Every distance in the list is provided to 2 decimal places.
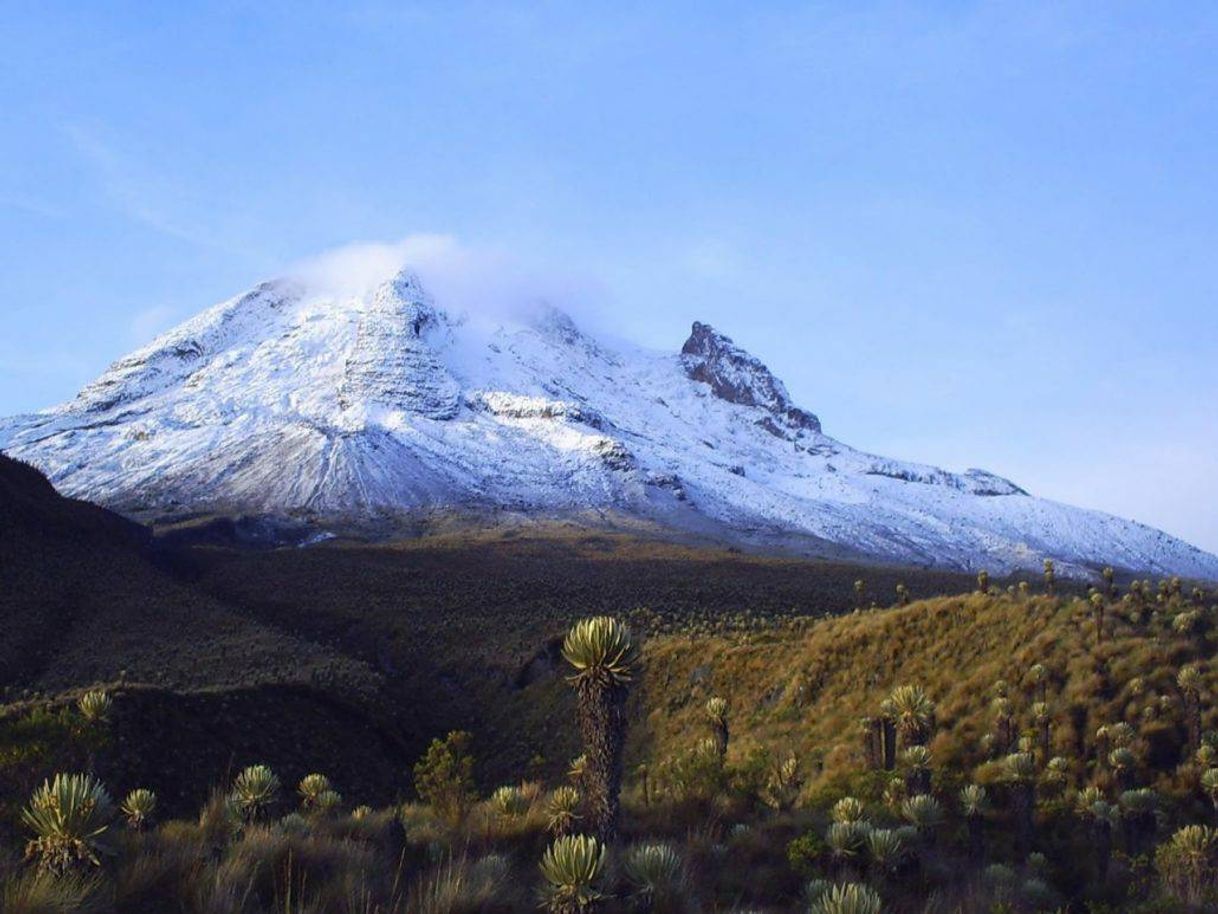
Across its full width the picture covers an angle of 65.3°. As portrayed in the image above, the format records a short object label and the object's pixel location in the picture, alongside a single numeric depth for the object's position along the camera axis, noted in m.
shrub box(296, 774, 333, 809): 11.72
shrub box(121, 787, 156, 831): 9.96
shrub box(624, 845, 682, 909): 7.54
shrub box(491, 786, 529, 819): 11.00
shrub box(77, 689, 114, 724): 13.59
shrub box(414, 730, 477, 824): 11.72
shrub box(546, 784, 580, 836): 9.98
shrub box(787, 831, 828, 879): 9.85
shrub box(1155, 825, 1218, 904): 10.11
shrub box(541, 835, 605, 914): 7.14
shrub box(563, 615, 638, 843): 9.71
